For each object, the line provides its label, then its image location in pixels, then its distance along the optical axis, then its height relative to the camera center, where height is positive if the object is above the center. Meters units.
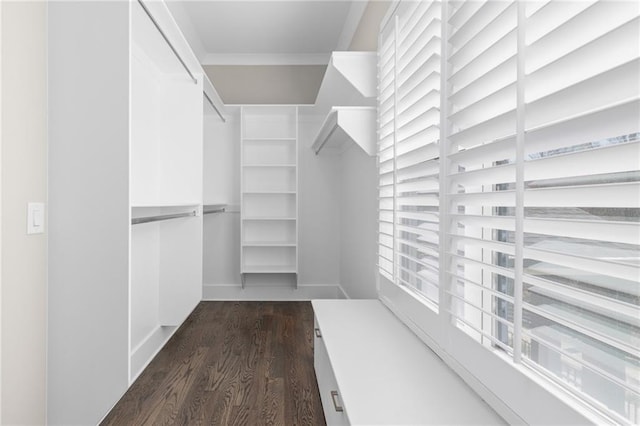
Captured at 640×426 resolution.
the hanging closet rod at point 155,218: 1.87 -0.04
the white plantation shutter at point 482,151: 1.01 +0.17
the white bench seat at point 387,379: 1.06 -0.52
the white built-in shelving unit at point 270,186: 4.50 +0.26
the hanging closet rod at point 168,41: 1.86 +0.93
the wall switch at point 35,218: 1.56 -0.04
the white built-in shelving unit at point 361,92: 2.37 +0.68
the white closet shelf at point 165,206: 1.86 +0.02
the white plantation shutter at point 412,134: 1.55 +0.34
